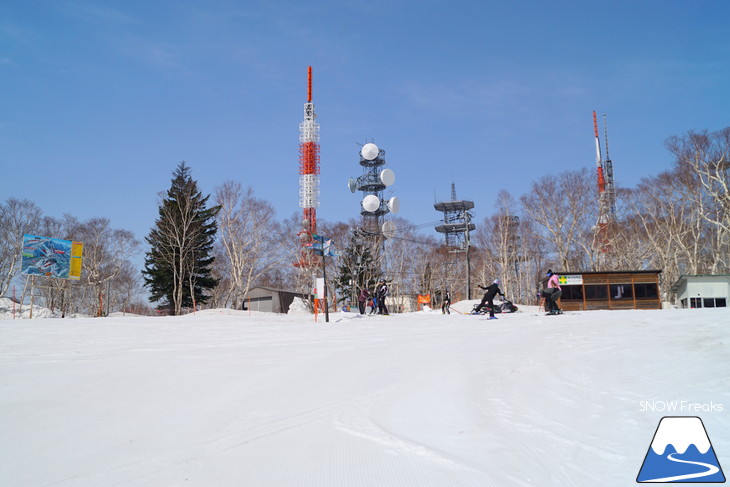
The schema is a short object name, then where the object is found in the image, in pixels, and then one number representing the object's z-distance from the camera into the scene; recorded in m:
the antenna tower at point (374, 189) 56.54
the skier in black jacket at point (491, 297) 19.39
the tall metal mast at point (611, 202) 43.17
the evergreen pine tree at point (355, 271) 47.41
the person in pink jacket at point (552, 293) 19.01
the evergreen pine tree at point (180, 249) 39.06
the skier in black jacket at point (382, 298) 24.80
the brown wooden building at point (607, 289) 28.47
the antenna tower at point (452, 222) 86.88
